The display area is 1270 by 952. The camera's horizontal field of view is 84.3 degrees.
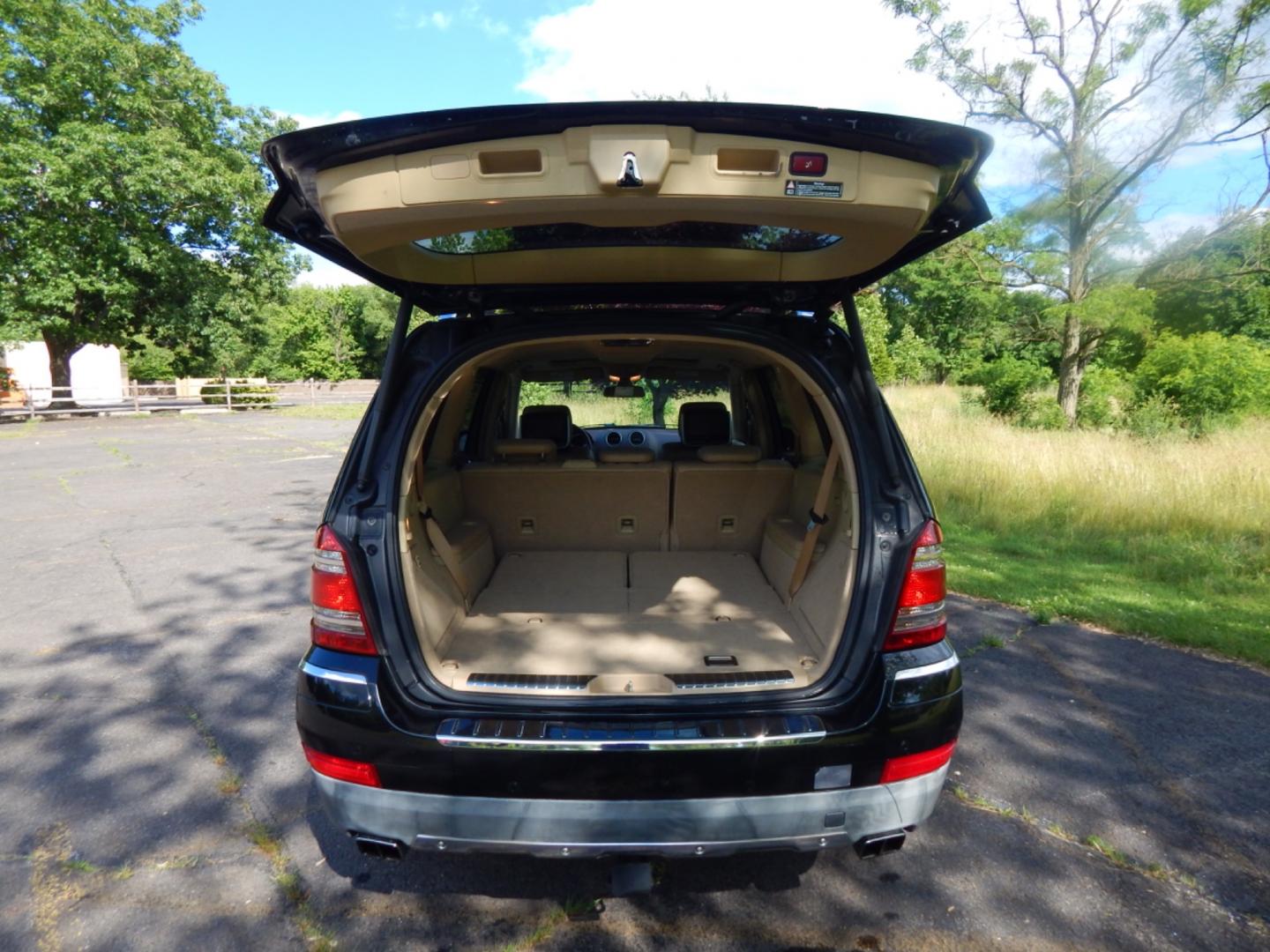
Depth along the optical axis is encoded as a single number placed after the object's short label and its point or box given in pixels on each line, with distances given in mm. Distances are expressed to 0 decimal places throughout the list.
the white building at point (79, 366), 35438
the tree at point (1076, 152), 12711
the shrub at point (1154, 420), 11492
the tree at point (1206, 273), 12656
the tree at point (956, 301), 15367
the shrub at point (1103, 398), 14055
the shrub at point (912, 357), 32281
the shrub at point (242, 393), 28219
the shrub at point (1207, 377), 12477
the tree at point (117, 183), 20391
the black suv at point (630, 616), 1690
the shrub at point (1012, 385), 15719
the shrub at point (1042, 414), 13875
